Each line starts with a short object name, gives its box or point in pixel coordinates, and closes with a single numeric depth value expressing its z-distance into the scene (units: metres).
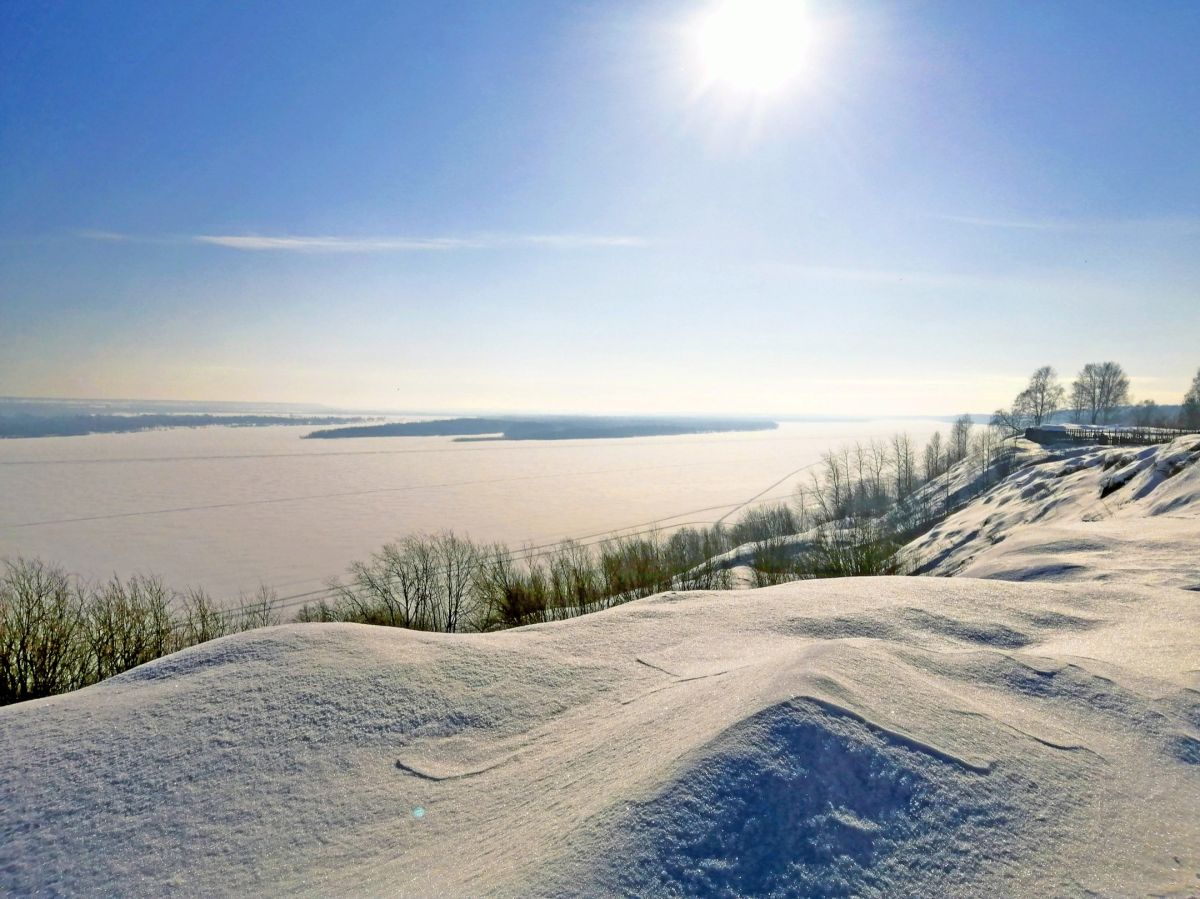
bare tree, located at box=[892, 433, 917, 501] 56.79
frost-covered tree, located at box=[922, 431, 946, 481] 63.62
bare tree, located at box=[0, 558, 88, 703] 17.06
